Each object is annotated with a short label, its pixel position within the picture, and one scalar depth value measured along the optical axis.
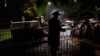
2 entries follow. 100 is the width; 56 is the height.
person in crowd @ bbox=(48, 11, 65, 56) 3.36
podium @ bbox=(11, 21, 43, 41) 5.59
